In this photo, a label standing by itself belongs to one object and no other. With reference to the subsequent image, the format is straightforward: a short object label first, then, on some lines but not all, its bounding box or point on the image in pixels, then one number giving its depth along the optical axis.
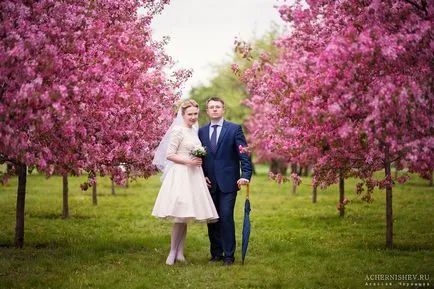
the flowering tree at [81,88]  6.93
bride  9.70
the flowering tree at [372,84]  6.70
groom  10.08
